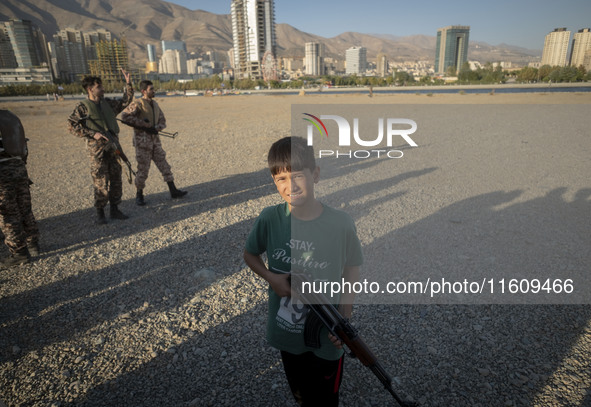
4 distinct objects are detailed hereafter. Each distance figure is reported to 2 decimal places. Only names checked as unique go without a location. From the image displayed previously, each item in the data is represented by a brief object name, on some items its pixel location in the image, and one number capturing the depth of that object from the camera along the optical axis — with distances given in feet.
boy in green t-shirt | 5.78
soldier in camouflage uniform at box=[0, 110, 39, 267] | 14.66
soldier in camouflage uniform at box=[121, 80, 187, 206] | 20.89
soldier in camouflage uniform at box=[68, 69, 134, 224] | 18.22
